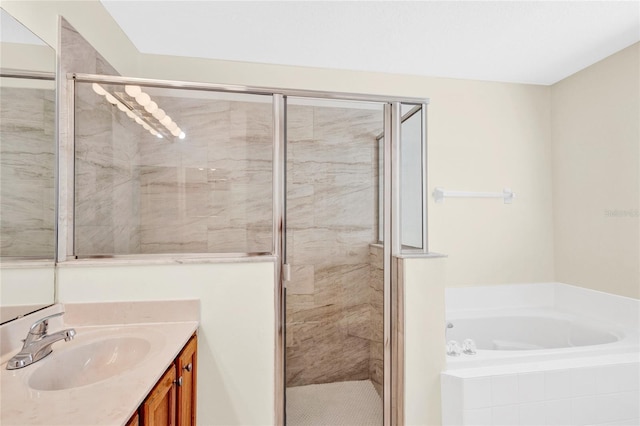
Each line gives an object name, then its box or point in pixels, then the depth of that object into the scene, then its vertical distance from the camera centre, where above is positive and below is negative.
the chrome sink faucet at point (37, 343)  1.04 -0.45
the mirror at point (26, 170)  1.13 +0.19
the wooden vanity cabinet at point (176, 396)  0.98 -0.66
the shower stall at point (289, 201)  1.58 +0.09
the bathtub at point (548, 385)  1.62 -0.90
